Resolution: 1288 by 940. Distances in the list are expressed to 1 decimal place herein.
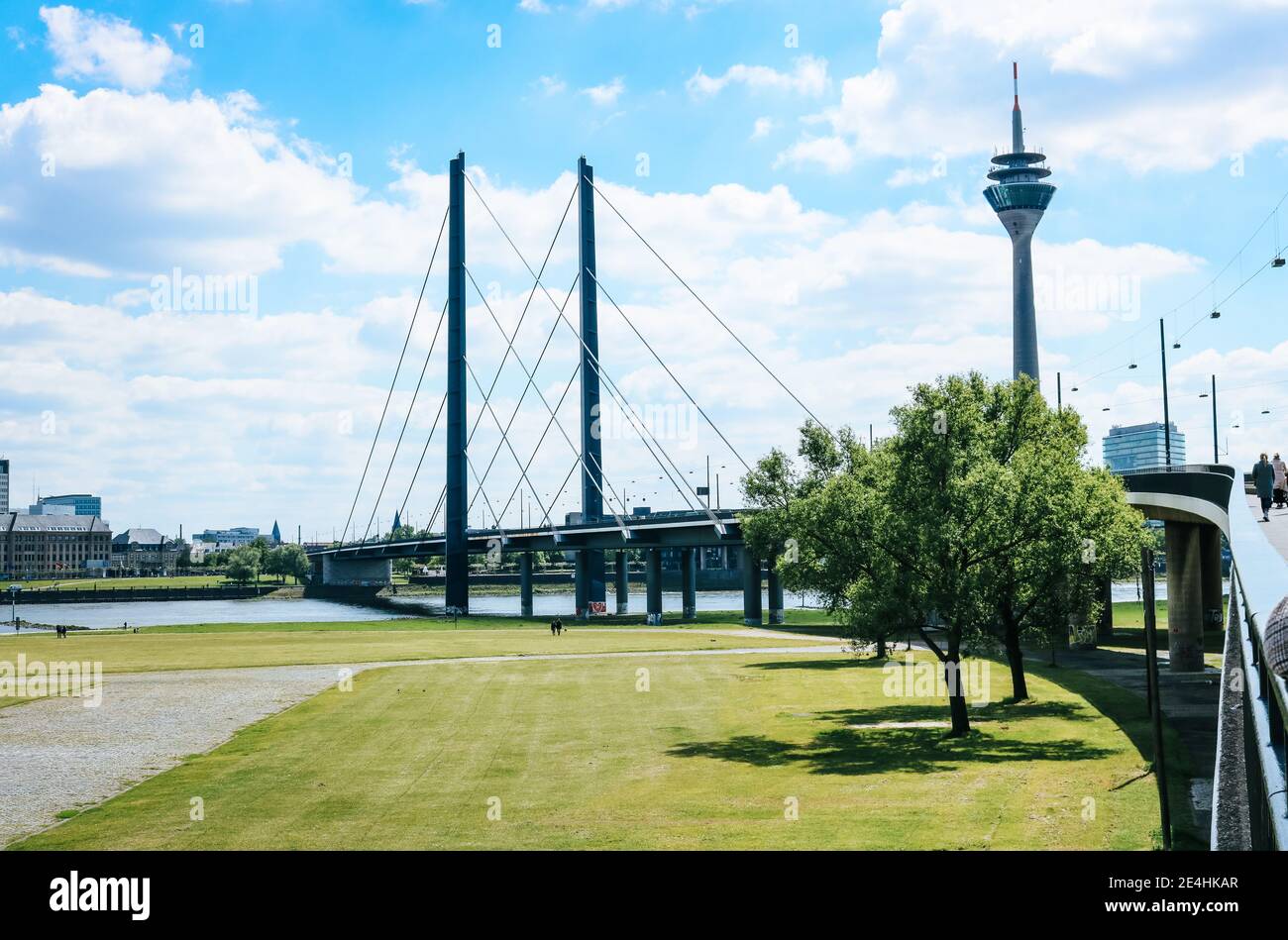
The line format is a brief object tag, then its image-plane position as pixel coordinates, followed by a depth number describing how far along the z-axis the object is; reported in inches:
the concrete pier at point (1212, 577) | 2635.3
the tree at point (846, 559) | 1323.8
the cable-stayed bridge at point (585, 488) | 4798.2
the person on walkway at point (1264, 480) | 1358.3
